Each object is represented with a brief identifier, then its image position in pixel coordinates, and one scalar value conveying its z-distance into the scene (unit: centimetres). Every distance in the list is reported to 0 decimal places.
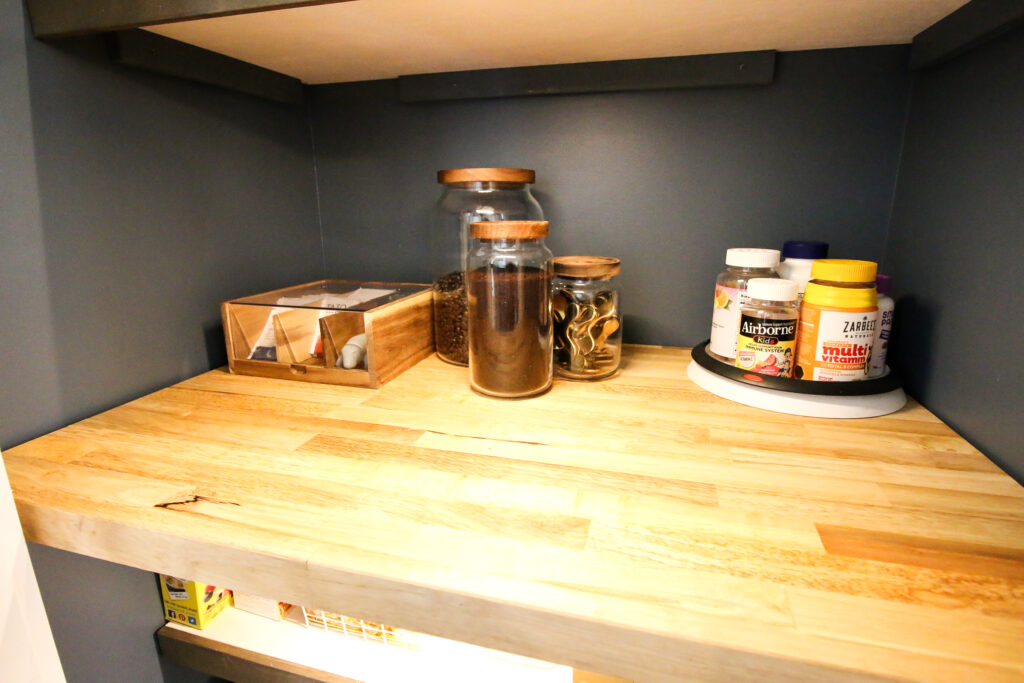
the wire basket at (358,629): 82
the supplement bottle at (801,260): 82
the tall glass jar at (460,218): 92
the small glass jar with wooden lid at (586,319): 84
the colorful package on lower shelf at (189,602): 83
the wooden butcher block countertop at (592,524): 38
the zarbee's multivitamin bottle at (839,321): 68
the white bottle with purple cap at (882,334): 74
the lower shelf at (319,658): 77
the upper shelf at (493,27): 63
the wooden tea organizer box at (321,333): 84
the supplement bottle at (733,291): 79
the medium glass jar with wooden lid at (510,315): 75
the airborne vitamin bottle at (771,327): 72
